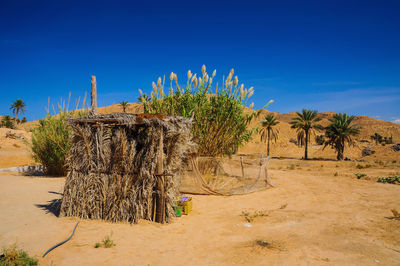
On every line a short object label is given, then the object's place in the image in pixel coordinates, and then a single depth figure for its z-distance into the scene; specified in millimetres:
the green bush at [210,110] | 11651
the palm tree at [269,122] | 30578
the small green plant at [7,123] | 40188
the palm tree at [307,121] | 28156
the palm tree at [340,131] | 25734
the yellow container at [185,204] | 7348
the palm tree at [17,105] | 48219
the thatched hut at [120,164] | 6316
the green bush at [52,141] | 12562
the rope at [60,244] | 4600
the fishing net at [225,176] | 9758
